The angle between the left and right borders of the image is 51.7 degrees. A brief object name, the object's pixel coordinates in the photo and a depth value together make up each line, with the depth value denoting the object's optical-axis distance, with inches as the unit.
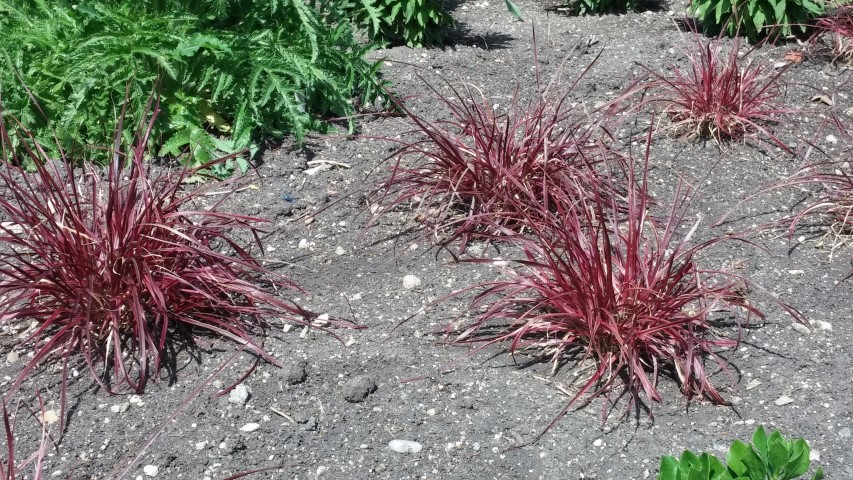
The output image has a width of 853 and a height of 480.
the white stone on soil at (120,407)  106.4
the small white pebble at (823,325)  118.6
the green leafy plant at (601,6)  225.3
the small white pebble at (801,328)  118.0
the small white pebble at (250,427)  104.3
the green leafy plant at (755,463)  72.5
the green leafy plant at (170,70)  146.9
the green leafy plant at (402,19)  188.2
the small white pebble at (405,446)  102.1
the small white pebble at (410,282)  130.8
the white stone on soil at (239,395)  108.2
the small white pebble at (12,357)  115.3
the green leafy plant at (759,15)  196.5
